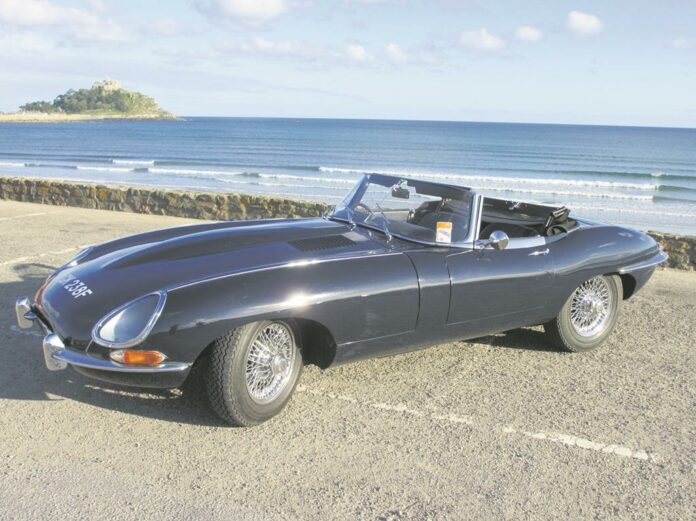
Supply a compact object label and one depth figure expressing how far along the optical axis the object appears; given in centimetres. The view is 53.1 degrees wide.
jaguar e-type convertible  353
